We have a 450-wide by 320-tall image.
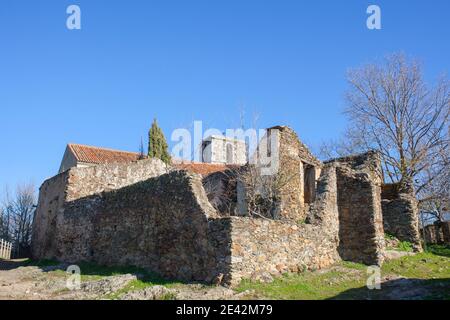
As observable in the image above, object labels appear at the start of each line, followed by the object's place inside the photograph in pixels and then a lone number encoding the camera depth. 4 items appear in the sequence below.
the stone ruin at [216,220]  13.04
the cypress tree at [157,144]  33.44
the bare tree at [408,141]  25.27
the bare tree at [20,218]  36.09
